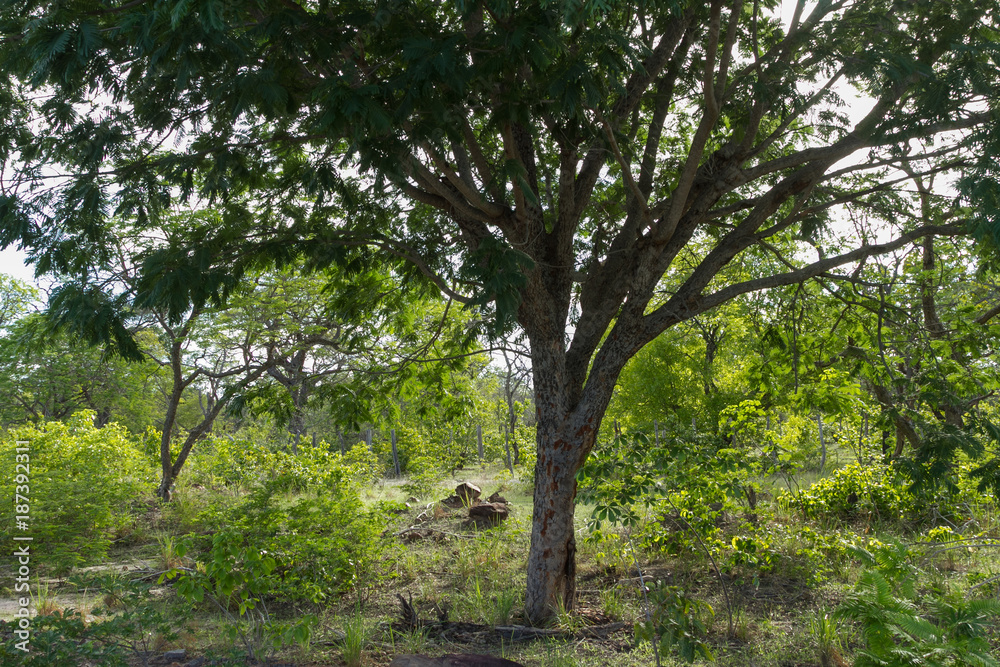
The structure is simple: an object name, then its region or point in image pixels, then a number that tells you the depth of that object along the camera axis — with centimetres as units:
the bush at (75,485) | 824
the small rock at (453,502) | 1078
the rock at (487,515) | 939
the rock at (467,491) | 1068
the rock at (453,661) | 375
